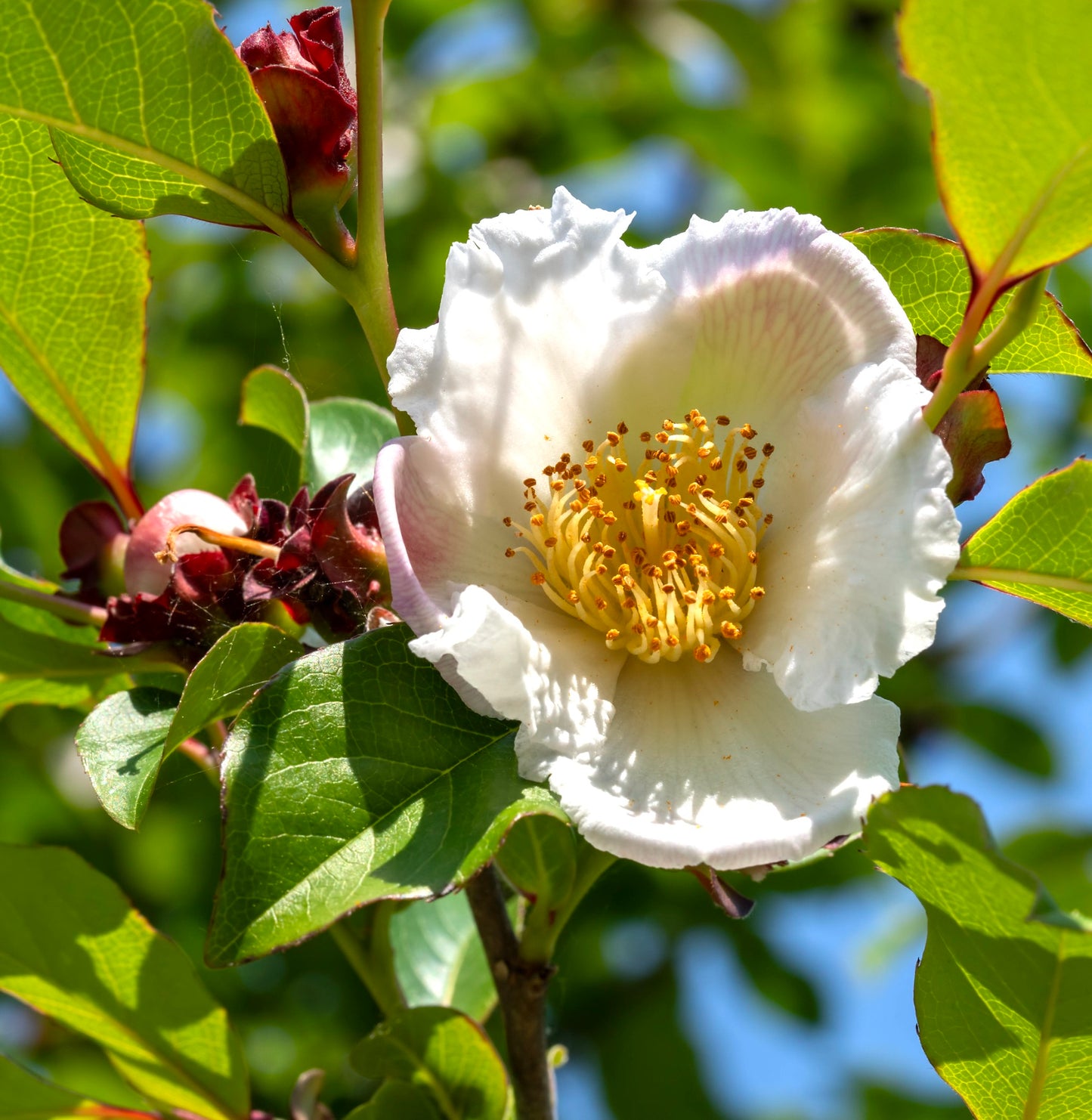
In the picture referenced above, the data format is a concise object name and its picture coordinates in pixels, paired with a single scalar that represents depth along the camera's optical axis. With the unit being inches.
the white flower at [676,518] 11.2
